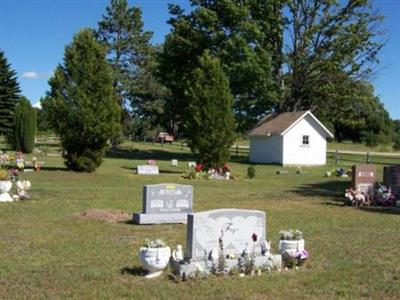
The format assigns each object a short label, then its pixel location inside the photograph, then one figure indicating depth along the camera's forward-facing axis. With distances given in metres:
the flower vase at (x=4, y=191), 16.15
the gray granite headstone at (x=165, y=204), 13.39
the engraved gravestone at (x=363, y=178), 18.69
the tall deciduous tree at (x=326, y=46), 47.19
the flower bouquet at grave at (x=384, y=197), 17.89
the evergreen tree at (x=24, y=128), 45.41
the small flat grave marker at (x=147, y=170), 29.05
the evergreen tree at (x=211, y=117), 30.17
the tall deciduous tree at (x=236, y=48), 44.62
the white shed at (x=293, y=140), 44.53
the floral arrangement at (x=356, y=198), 17.86
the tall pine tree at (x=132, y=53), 71.00
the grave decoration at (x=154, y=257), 8.00
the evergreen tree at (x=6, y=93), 63.06
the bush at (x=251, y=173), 29.33
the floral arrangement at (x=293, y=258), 8.77
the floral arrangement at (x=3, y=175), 16.55
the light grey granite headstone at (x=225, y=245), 8.13
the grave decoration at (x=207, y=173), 27.92
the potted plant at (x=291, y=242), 8.80
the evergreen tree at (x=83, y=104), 26.50
